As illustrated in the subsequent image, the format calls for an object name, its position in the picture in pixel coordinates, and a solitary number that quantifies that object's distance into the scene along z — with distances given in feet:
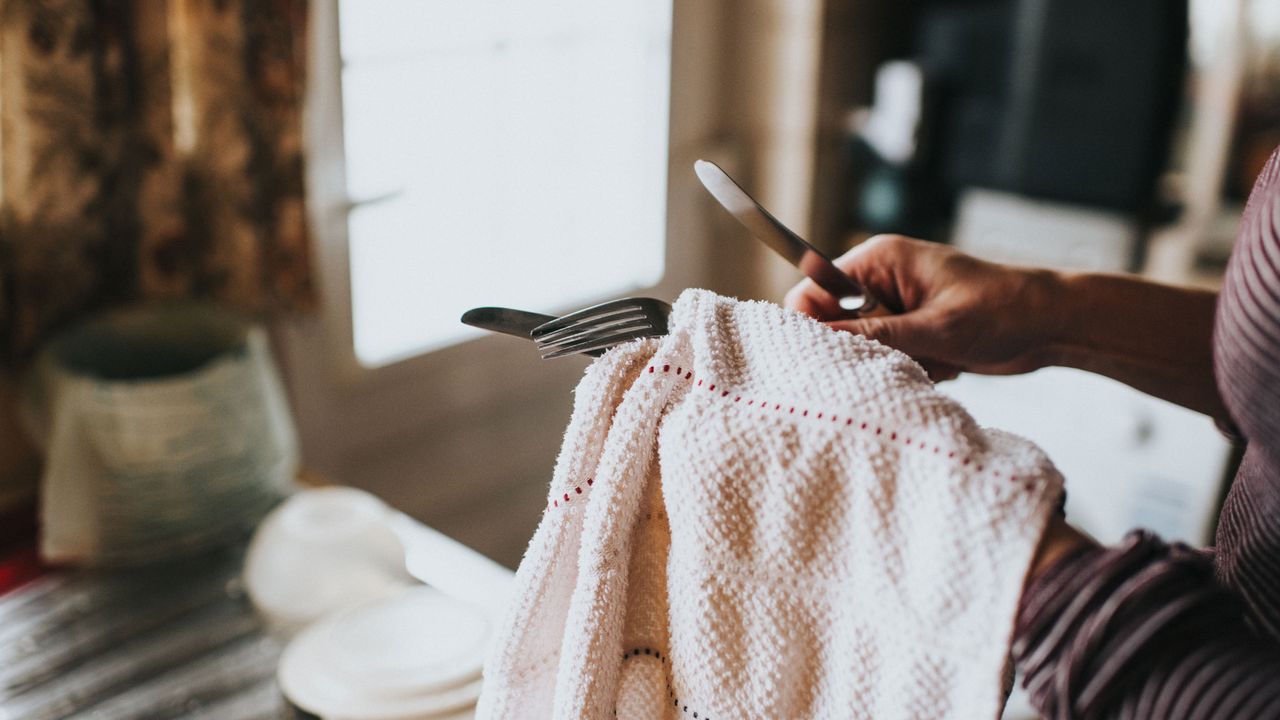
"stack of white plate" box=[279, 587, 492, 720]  2.62
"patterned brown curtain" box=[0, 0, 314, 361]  3.48
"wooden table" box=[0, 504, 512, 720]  2.90
